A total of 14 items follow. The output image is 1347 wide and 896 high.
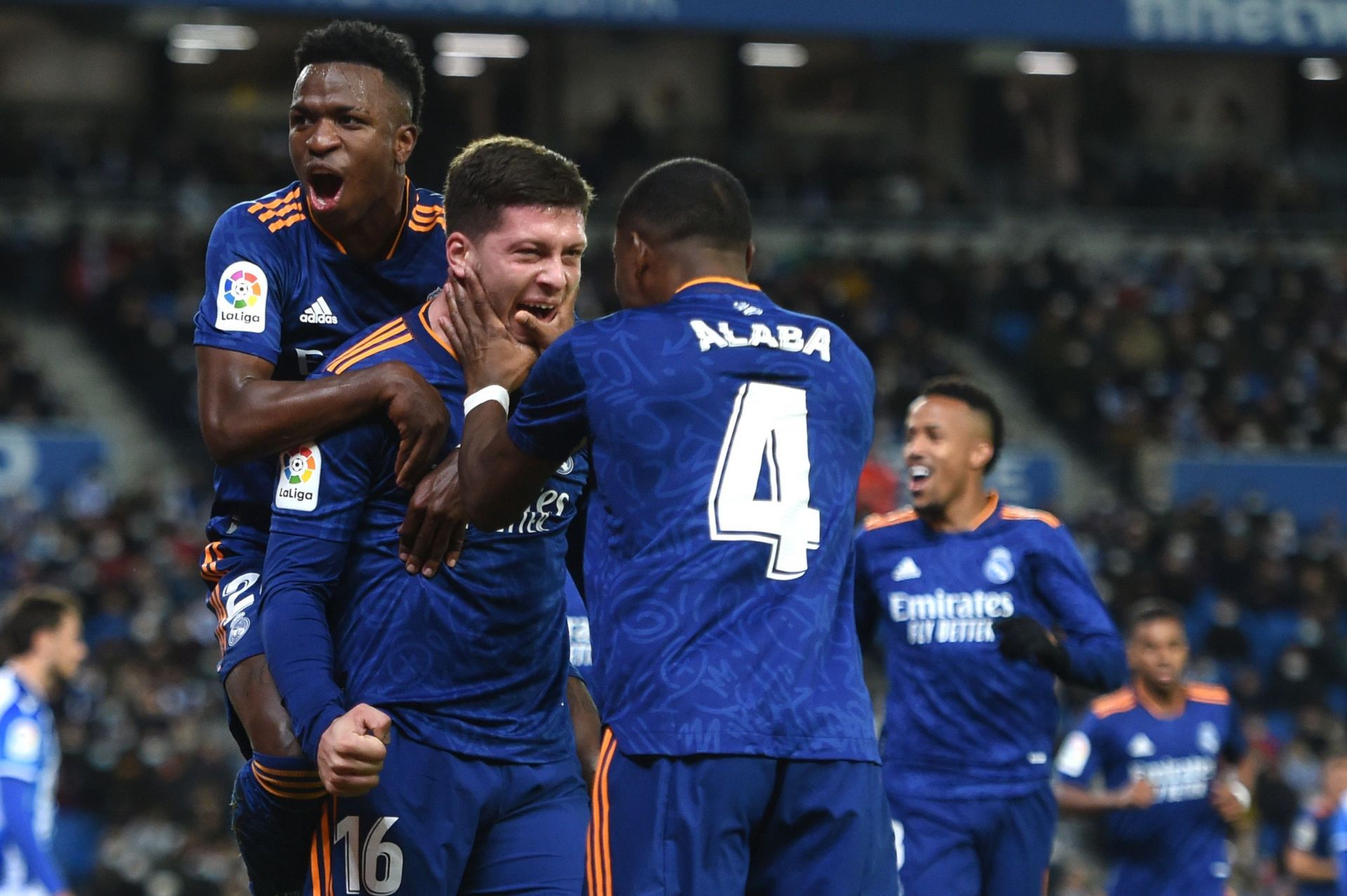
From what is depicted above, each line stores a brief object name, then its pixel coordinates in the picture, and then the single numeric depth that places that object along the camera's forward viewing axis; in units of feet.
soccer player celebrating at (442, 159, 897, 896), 21.65
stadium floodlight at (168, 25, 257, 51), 155.53
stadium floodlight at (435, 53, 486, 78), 159.53
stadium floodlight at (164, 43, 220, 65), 158.92
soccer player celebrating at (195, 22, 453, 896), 25.45
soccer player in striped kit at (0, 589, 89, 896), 51.37
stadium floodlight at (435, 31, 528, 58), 154.10
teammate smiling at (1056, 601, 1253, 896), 53.83
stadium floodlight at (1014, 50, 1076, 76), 163.63
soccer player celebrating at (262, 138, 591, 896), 23.91
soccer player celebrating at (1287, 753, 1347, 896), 65.41
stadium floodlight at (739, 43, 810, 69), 167.22
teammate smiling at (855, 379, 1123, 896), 40.57
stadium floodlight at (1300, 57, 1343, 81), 167.02
